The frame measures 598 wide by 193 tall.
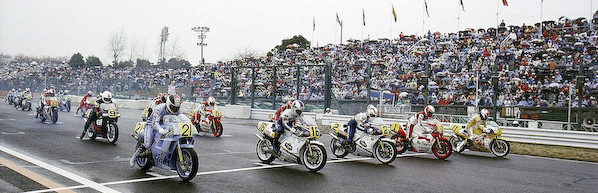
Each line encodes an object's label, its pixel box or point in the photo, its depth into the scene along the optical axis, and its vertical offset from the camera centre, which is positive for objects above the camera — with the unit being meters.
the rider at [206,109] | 18.14 -0.43
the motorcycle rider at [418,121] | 13.73 -0.55
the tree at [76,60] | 85.14 +6.17
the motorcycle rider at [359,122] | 12.33 -0.55
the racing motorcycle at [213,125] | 17.91 -1.01
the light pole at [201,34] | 72.96 +9.60
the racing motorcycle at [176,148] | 8.11 -0.86
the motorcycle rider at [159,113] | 8.48 -0.29
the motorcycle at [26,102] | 30.41 -0.50
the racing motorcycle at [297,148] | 9.98 -1.04
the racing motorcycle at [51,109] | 20.39 -0.61
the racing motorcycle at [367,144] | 11.77 -1.08
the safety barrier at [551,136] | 16.89 -1.18
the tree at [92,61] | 86.59 +6.23
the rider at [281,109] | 12.82 -0.28
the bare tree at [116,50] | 80.12 +7.51
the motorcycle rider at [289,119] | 10.60 -0.43
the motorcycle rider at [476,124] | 14.88 -0.65
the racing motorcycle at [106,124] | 14.19 -0.84
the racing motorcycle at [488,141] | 14.59 -1.15
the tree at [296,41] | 74.12 +8.87
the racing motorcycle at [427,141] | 13.41 -1.09
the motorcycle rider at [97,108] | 14.53 -0.38
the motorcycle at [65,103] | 31.13 -0.52
